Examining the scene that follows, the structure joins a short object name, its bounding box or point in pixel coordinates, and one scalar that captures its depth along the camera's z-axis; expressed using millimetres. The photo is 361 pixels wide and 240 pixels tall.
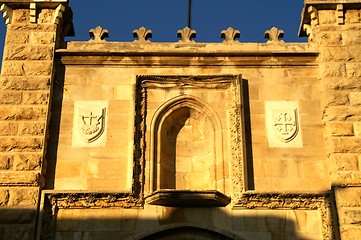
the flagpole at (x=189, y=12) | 16984
